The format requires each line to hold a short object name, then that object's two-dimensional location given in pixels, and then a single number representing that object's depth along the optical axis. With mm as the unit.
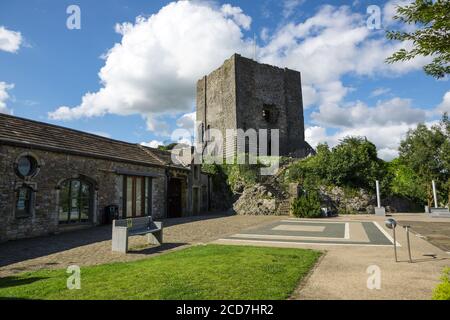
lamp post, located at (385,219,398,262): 7102
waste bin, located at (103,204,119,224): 15250
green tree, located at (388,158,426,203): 27750
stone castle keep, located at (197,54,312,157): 31641
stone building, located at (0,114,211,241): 10922
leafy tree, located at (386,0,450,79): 3605
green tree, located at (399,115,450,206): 26781
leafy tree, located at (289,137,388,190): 23266
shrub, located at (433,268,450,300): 2992
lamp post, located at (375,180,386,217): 20078
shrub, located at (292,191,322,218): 19980
